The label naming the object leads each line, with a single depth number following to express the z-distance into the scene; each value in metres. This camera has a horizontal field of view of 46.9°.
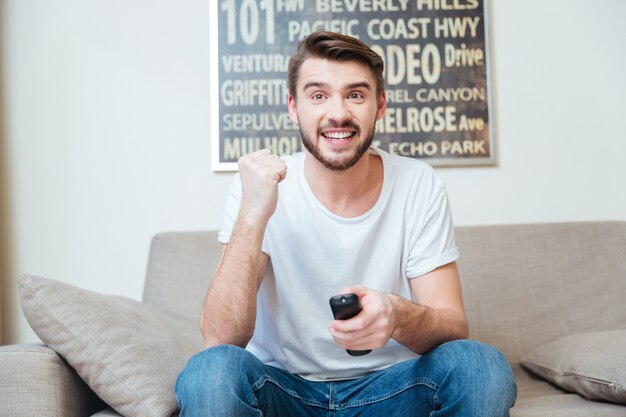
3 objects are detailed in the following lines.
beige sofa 1.52
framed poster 2.49
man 1.51
